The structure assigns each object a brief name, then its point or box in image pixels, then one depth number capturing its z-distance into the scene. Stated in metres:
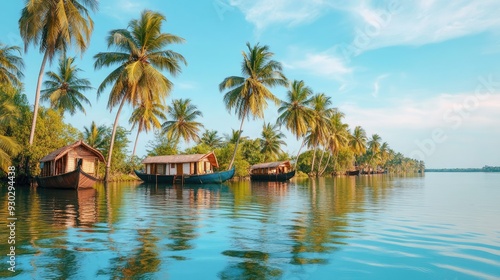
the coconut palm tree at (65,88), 34.84
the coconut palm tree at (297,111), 44.50
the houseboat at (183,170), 33.34
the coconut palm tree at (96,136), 40.22
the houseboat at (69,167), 21.64
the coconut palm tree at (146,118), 39.76
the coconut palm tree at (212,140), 55.75
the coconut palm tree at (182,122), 46.62
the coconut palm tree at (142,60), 27.53
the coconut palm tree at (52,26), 22.08
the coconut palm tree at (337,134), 61.69
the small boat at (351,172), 81.94
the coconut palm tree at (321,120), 52.09
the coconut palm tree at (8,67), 27.41
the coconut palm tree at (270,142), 59.97
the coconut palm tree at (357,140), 77.44
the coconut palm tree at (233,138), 54.00
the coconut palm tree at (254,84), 34.56
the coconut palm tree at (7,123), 21.86
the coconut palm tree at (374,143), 95.94
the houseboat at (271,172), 44.42
